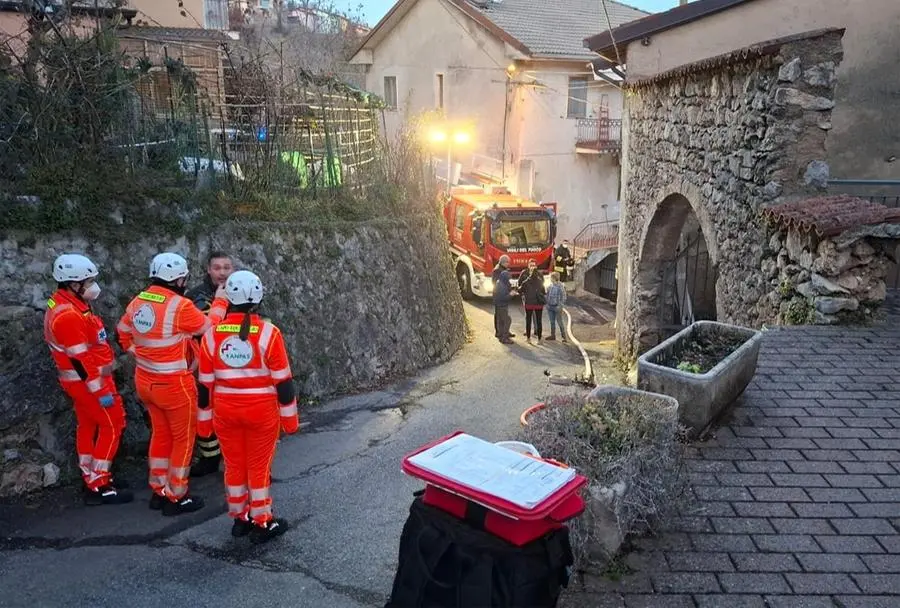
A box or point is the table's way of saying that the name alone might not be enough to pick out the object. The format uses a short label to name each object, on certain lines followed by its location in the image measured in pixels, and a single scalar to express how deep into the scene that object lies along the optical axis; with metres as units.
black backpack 2.69
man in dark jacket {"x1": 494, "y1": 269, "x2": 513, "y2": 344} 13.04
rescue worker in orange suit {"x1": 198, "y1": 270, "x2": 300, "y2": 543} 4.39
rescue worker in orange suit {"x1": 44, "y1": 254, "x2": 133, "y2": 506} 4.80
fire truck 16.89
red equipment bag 2.67
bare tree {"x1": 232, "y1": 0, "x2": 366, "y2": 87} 28.15
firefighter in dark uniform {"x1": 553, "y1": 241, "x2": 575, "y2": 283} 18.08
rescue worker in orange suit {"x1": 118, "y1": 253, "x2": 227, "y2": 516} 4.84
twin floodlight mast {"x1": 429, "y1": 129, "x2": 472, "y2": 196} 22.77
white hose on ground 10.39
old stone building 6.98
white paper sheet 2.76
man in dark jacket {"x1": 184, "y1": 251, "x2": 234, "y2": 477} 5.57
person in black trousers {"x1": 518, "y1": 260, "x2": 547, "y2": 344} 13.59
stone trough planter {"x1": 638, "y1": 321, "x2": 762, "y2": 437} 4.62
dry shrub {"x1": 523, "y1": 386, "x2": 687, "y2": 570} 3.38
